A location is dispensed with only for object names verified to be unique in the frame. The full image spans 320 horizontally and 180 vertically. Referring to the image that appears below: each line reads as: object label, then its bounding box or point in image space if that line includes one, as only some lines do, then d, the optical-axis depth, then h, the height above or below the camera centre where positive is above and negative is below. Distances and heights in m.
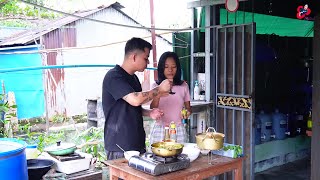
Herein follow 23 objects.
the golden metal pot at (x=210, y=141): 2.66 -0.51
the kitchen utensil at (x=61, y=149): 3.24 -0.68
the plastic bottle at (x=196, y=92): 5.08 -0.29
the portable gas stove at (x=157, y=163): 2.35 -0.60
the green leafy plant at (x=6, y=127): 4.85 -0.78
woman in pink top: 3.89 -0.32
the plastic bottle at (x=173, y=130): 2.96 -0.47
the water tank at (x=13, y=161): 2.52 -0.61
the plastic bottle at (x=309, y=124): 5.20 -0.77
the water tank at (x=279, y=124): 5.55 -0.82
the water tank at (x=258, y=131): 5.31 -0.88
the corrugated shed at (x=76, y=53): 10.06 +0.58
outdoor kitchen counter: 2.41 -0.67
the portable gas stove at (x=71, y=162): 3.13 -0.77
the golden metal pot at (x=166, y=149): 2.41 -0.52
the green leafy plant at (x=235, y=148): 2.86 -0.61
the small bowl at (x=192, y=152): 2.70 -0.60
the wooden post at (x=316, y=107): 3.96 -0.40
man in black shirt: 2.89 -0.22
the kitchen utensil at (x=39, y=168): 2.91 -0.76
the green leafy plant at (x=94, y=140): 5.12 -1.05
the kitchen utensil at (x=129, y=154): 2.61 -0.59
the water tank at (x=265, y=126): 5.38 -0.82
